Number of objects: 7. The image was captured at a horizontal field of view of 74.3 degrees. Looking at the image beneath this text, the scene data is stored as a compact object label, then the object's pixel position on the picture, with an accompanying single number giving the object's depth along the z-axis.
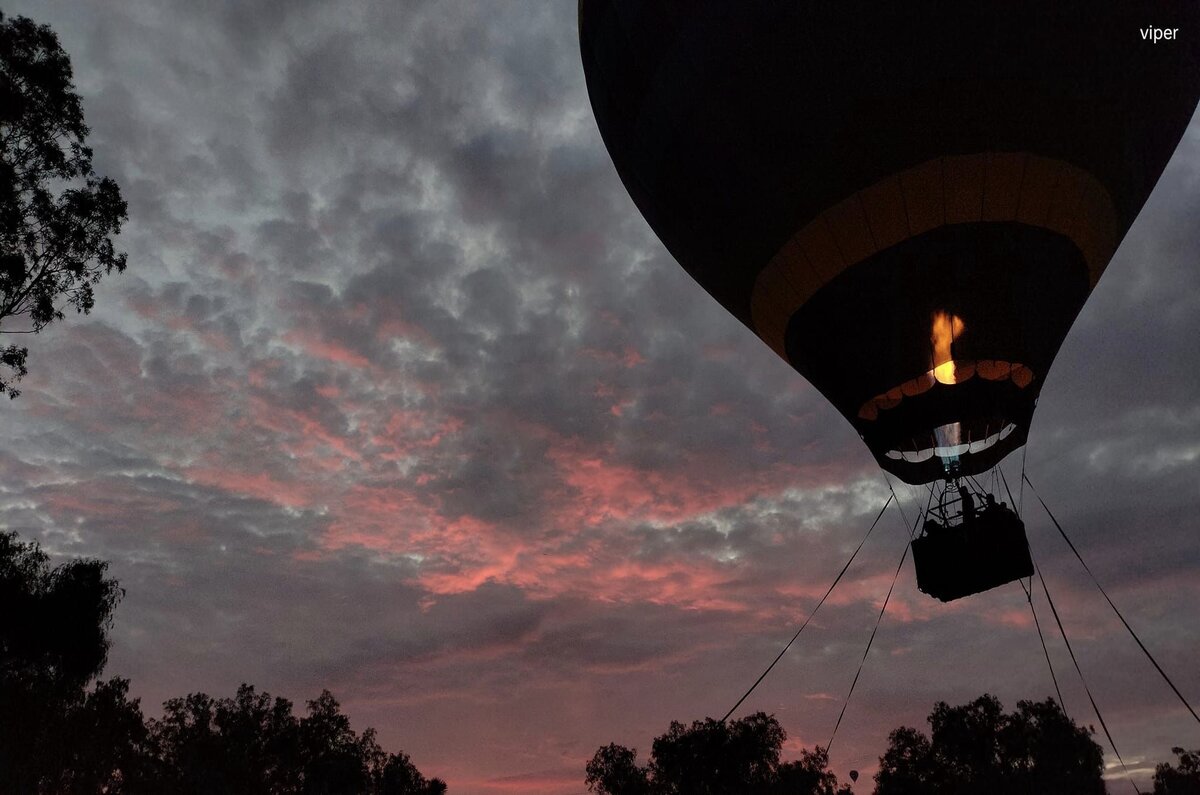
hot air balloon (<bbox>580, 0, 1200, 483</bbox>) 14.48
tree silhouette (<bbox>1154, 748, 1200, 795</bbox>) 99.00
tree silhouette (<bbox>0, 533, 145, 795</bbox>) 26.67
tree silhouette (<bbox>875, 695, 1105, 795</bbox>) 73.25
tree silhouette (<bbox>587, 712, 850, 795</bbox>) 85.88
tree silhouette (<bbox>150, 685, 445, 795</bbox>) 67.75
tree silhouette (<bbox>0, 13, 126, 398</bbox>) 20.03
